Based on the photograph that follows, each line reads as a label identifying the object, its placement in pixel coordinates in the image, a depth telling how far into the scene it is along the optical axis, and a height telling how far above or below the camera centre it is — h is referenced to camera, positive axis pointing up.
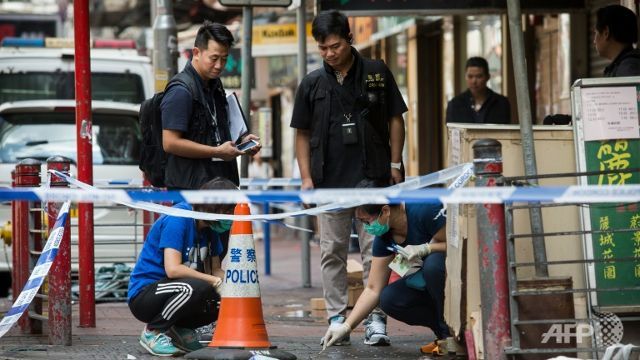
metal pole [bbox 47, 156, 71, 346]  16.19 +0.00
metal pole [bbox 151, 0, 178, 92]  23.20 +2.10
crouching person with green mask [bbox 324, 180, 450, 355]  15.03 +0.03
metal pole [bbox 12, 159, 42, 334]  17.34 +0.37
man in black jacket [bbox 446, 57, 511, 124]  22.87 +1.43
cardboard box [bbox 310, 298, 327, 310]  21.05 -0.22
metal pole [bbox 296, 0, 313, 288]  25.24 +2.01
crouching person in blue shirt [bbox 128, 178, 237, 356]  14.70 +0.01
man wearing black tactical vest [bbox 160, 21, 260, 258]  15.54 +0.93
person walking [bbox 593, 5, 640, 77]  15.51 +1.35
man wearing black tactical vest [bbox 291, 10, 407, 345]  16.56 +0.90
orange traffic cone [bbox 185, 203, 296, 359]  14.27 -0.13
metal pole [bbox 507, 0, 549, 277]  13.81 +0.52
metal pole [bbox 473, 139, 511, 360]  12.68 +0.06
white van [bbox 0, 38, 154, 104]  28.53 +2.23
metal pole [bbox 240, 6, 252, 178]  20.47 +1.69
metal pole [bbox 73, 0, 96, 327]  17.31 +1.15
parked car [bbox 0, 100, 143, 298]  23.92 +1.34
